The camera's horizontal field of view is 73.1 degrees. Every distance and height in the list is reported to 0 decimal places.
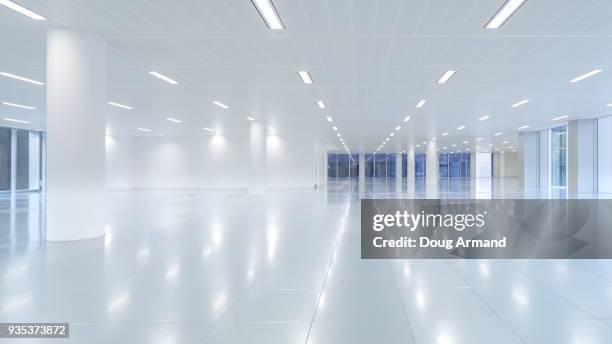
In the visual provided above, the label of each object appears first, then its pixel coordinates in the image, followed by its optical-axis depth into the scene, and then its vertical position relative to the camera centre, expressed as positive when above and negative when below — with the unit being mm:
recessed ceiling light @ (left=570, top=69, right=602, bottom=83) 13701 +3442
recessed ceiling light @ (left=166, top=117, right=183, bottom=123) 26125 +3593
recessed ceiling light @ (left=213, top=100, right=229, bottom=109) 20266 +3575
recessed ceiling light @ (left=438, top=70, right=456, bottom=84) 13694 +3404
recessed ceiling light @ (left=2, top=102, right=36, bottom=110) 20631 +3574
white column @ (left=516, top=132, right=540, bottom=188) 36812 +1395
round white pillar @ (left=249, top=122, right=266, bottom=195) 27938 +730
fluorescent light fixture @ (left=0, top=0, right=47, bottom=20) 8281 +3478
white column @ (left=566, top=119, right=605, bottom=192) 27703 +1386
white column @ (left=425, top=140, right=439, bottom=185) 47469 +1860
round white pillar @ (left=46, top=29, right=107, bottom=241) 9758 +906
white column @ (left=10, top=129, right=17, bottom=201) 33281 +1151
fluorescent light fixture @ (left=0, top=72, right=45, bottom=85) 14367 +3523
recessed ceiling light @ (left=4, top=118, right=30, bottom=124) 26906 +3627
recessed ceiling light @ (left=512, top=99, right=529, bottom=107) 19438 +3501
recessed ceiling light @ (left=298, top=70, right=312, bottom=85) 13750 +3418
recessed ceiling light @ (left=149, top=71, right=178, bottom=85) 14077 +3475
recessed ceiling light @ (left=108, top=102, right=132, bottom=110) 20484 +3559
